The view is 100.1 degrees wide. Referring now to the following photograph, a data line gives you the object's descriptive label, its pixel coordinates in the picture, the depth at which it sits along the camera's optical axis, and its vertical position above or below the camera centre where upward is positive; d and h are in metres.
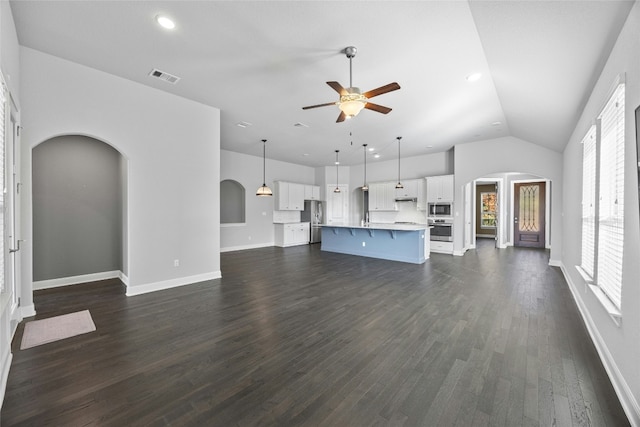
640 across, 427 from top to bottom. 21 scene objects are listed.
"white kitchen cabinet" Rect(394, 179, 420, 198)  8.85 +0.70
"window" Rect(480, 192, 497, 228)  11.78 +0.03
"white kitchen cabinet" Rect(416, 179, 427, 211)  8.71 +0.48
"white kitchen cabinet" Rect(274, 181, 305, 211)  9.47 +0.50
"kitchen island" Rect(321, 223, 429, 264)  6.49 -0.85
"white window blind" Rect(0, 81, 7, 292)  2.15 +0.35
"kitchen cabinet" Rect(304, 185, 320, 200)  10.28 +0.69
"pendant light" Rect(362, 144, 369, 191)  7.96 +1.81
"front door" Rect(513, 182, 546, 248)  9.17 -0.18
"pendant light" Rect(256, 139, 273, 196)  7.15 +1.29
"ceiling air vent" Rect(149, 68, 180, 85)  3.70 +1.89
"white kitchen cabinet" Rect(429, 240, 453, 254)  7.88 -1.11
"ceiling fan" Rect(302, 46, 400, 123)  2.87 +1.24
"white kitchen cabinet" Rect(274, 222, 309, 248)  9.41 -0.88
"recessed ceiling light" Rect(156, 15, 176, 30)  2.64 +1.89
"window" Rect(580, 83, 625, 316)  2.14 +0.08
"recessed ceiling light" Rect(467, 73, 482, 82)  3.75 +1.89
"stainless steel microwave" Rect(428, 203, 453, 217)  7.92 +0.02
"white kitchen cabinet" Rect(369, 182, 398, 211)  9.48 +0.49
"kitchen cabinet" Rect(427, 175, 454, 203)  7.93 +0.64
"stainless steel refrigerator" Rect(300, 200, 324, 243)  10.45 -0.26
